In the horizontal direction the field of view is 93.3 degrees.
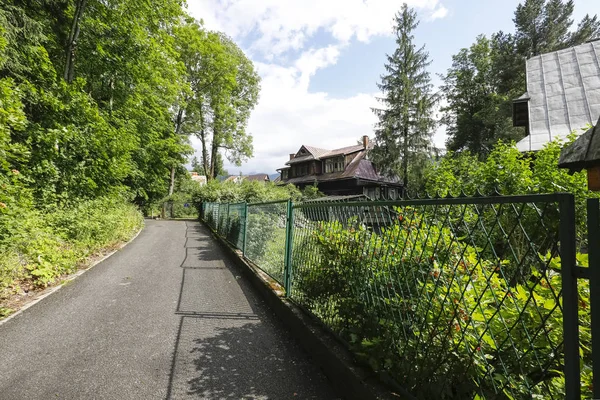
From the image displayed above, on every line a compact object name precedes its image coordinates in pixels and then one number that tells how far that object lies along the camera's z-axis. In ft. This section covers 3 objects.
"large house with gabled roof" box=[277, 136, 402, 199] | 97.60
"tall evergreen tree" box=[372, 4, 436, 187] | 78.54
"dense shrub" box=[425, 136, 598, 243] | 13.34
